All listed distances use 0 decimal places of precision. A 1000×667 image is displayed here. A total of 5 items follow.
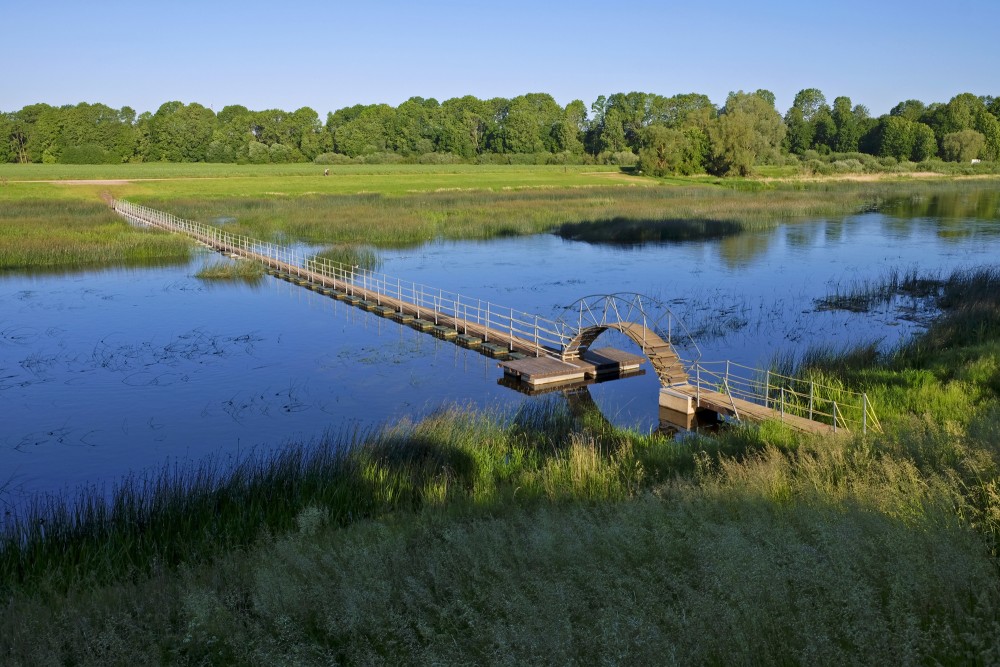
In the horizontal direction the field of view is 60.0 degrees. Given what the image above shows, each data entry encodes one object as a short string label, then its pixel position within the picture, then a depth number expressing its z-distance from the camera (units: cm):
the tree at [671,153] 10081
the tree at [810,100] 19062
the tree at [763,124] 10388
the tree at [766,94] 18425
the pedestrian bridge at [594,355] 1628
